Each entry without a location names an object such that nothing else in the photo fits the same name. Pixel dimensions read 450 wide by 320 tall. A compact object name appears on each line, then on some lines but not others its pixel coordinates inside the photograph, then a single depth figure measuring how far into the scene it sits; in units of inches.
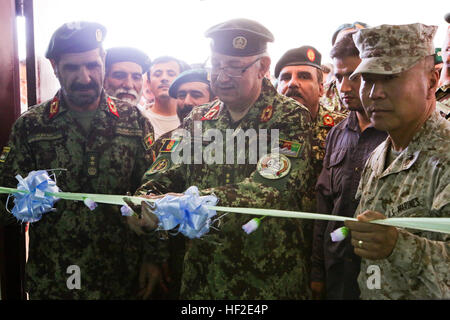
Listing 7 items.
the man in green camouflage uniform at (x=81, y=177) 75.0
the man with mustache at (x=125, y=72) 80.9
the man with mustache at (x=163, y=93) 85.7
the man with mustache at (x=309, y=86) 74.9
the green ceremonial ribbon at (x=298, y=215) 44.4
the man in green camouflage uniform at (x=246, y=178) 68.4
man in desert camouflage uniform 46.5
